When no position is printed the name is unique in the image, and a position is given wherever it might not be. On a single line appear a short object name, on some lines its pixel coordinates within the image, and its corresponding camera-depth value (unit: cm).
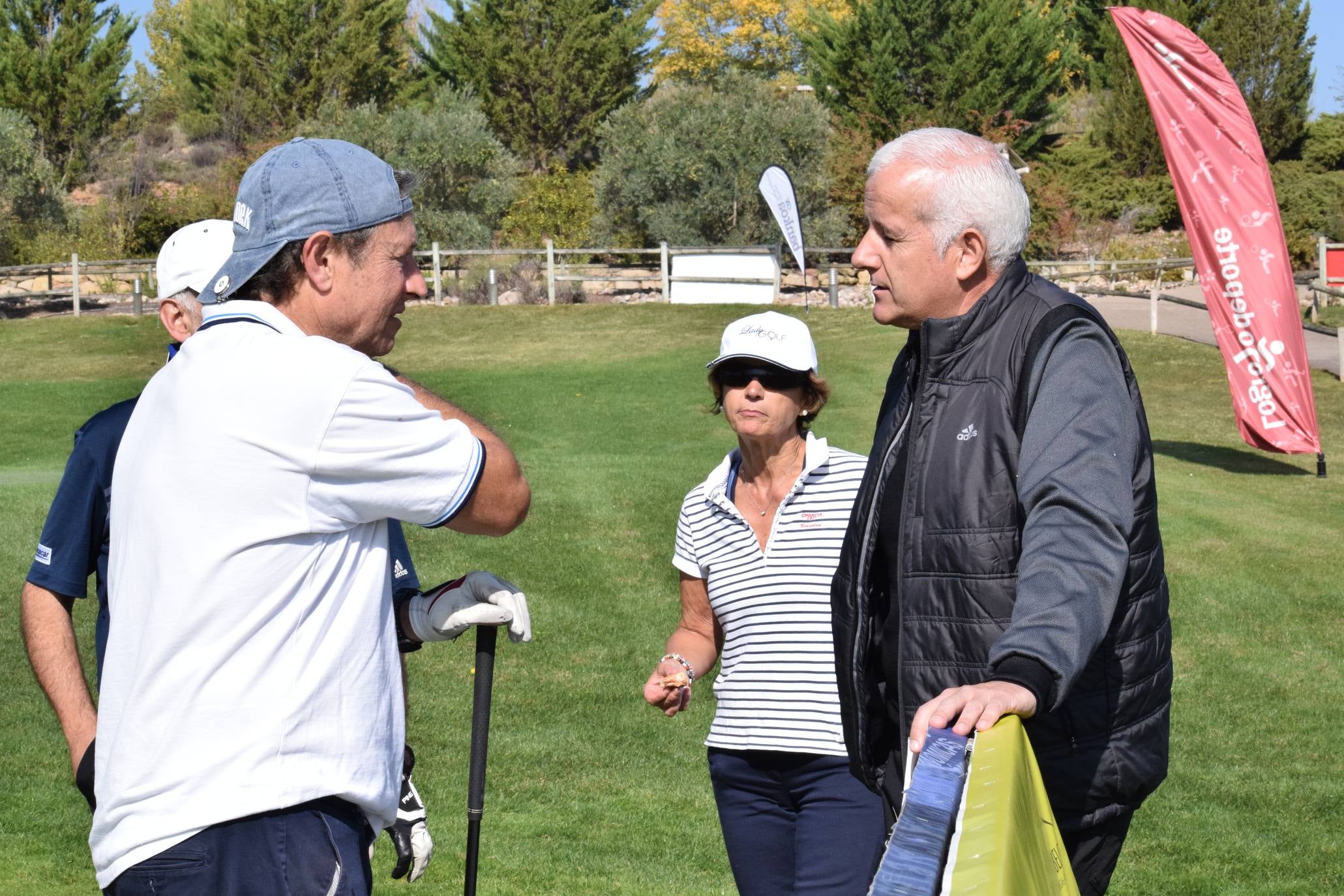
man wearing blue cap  208
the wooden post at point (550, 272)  3422
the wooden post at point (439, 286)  3356
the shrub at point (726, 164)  3903
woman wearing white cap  362
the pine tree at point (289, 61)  4912
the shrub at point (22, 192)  4034
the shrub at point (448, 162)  4234
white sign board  3469
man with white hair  228
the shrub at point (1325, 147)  4853
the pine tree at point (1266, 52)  4728
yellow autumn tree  6066
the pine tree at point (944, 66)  4612
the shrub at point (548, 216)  4331
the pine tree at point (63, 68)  4766
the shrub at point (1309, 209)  4341
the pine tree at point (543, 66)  5044
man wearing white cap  321
